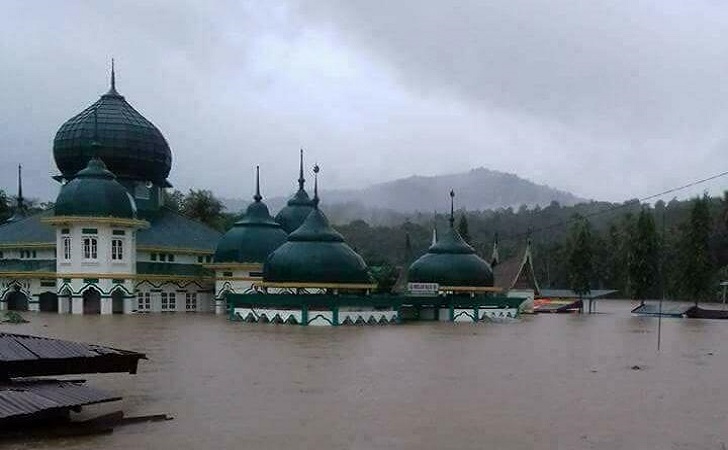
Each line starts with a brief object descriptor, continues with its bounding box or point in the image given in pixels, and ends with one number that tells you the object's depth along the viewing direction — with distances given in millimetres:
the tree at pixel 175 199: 77625
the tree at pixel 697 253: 56750
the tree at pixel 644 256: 58719
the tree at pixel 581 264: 61844
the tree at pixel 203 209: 74812
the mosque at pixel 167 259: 37406
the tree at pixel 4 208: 69250
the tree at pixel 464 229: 74812
